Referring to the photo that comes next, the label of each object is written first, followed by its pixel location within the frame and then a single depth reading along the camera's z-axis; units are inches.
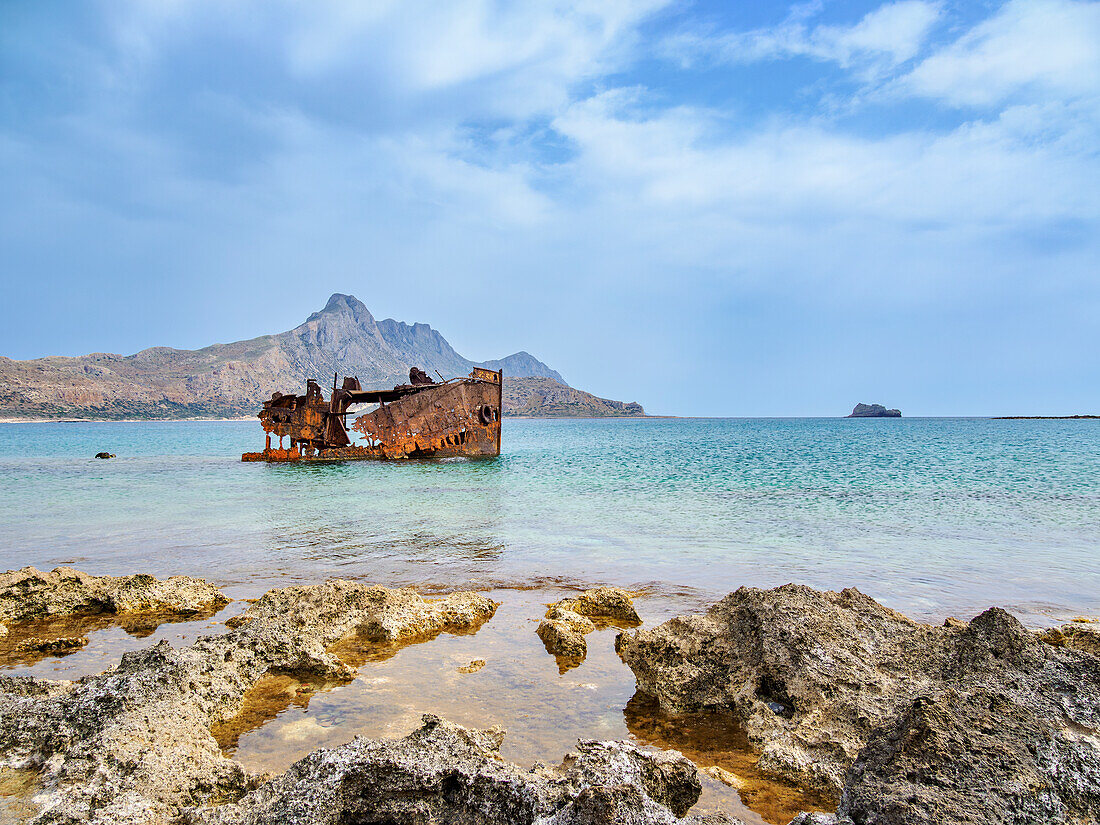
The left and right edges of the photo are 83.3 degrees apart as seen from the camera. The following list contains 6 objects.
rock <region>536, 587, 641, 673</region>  196.7
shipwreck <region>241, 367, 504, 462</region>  991.6
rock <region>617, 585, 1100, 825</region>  82.8
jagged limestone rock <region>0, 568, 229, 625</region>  239.8
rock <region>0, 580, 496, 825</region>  106.3
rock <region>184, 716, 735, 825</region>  92.0
